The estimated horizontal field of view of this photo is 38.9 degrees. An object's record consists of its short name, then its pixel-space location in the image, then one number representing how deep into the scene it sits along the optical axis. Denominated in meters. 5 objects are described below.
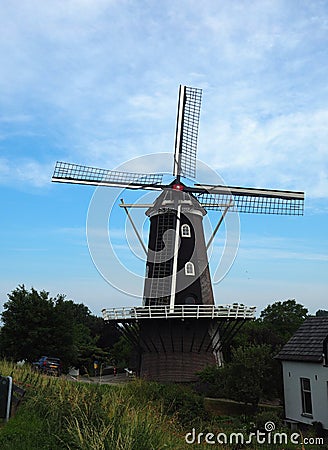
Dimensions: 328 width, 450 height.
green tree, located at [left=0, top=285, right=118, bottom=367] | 24.02
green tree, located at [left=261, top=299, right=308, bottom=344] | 30.95
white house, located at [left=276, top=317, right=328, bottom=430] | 14.37
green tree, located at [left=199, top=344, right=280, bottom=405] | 17.22
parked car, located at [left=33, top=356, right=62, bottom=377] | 17.59
